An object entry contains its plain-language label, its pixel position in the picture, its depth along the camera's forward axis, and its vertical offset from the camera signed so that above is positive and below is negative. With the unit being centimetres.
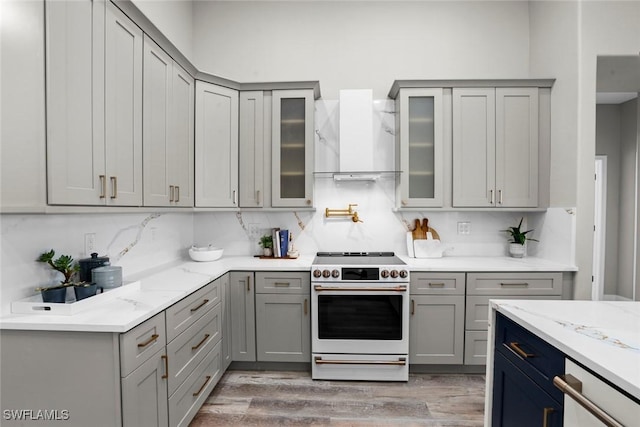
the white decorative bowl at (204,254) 298 -43
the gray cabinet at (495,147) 296 +55
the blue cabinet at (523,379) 115 -67
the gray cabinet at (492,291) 268 -67
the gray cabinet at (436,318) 271 -90
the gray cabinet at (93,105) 138 +48
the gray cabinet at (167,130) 206 +53
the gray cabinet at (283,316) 275 -91
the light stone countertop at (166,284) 138 -50
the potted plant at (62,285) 157 -40
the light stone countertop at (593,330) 91 -43
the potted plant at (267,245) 320 -37
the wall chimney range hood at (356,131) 296 +68
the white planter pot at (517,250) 313 -39
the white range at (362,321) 264 -91
